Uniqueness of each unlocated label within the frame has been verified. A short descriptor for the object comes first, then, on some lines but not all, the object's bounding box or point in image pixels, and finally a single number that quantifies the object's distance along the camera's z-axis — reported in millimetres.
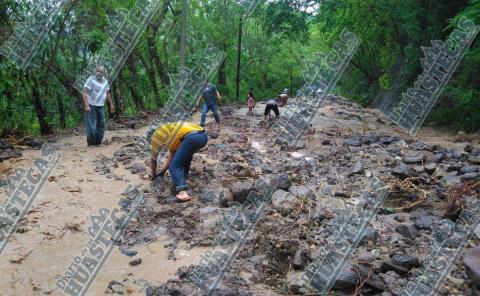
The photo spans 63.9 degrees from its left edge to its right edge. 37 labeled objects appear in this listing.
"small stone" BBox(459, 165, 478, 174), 5582
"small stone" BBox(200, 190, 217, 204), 5009
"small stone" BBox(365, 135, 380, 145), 8117
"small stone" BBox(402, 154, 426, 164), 6309
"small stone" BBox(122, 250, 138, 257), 3926
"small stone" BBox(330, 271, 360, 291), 3125
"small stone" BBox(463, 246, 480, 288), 2988
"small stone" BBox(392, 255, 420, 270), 3388
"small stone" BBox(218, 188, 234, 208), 4848
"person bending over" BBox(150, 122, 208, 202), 4934
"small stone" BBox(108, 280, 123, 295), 3288
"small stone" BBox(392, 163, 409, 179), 5578
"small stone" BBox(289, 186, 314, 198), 4879
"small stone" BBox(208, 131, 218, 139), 9070
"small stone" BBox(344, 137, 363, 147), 7980
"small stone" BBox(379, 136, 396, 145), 7957
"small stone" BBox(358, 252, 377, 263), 3469
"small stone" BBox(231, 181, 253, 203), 4823
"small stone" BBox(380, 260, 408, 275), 3314
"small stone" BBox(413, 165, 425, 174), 5775
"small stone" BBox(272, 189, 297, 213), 4508
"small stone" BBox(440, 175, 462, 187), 5279
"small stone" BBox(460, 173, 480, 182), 5289
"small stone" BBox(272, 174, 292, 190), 5105
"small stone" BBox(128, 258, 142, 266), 3691
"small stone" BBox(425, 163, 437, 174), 5748
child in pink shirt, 13961
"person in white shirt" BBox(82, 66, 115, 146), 7273
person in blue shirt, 10320
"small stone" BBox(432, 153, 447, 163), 6297
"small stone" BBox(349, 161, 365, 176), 5973
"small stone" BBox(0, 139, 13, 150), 7301
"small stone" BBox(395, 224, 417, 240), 3959
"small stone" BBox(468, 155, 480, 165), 6102
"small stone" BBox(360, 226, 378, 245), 3859
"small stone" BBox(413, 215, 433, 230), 4137
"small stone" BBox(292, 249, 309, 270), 3510
